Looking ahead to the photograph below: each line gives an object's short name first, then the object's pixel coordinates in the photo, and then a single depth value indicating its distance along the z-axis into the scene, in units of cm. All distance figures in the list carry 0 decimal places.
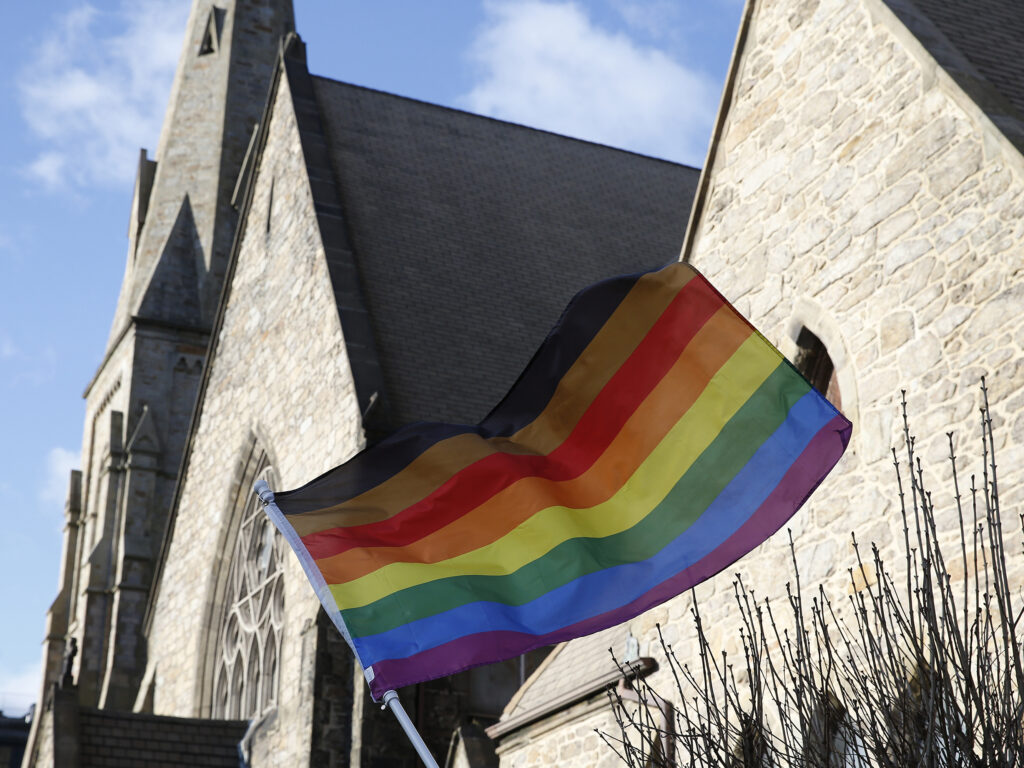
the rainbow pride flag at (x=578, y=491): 595
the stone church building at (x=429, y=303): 861
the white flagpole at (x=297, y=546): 576
